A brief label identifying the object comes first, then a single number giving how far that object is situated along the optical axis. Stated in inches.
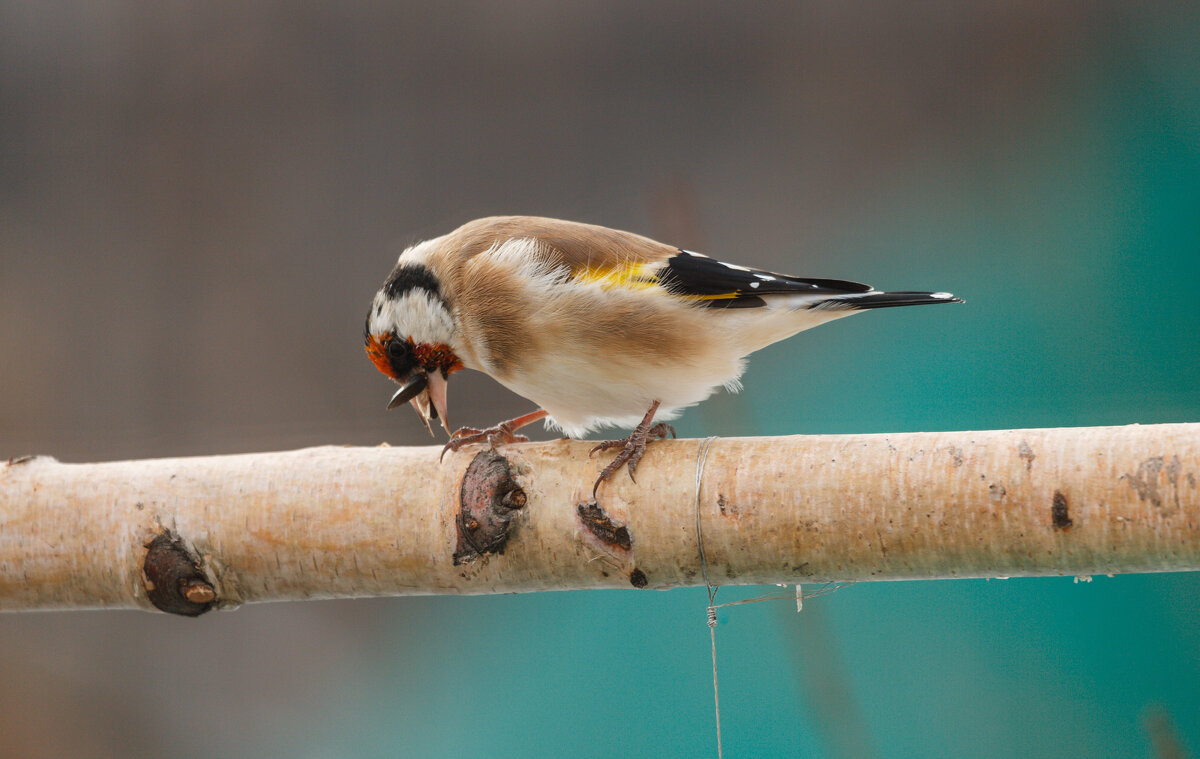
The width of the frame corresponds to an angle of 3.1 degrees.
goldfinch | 169.4
